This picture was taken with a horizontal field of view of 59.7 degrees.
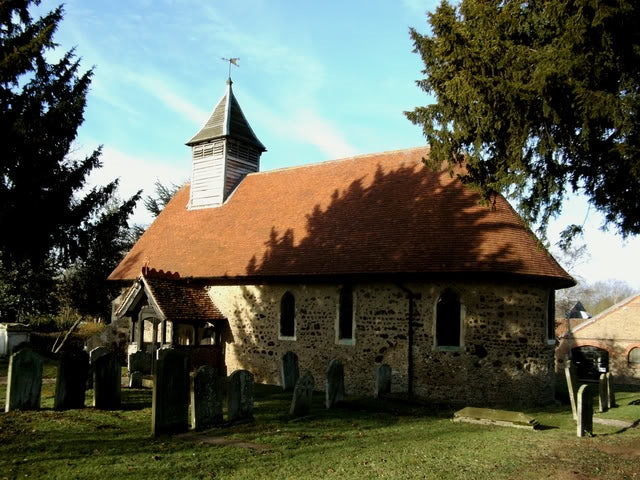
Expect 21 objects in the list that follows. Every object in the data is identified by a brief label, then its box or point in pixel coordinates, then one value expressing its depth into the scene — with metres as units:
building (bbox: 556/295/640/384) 33.25
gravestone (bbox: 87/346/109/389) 13.49
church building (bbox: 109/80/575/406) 15.39
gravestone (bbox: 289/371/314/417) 11.29
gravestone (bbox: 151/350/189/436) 9.14
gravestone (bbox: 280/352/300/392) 15.45
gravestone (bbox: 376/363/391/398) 14.43
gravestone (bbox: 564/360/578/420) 12.93
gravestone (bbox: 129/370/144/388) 14.61
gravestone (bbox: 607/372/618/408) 15.11
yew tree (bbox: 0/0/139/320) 13.23
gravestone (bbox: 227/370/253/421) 10.42
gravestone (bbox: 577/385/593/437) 10.85
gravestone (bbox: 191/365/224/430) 9.72
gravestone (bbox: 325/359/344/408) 12.71
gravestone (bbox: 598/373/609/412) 14.57
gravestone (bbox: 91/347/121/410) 11.25
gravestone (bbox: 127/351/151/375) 16.27
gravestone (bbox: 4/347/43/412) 10.48
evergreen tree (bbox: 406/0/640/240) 9.01
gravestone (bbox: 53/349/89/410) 11.05
